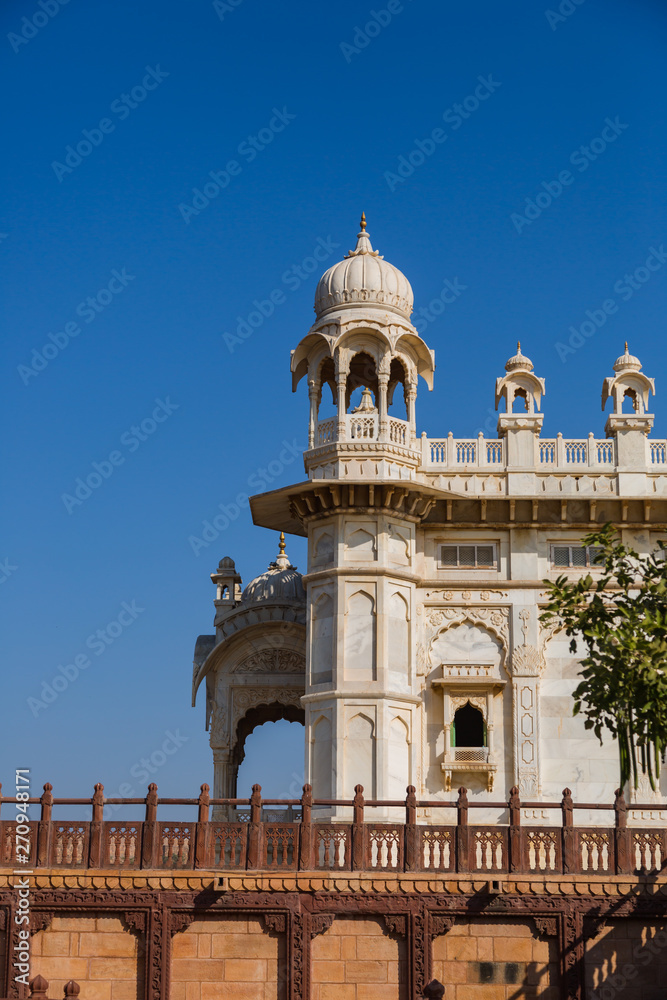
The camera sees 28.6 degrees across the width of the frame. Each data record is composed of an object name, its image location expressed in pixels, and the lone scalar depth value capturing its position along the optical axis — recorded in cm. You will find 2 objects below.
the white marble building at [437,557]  2391
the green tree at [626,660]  1697
